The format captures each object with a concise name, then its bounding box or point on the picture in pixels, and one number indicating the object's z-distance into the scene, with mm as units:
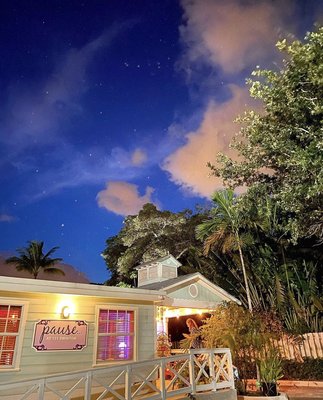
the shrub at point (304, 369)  9047
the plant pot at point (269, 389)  6670
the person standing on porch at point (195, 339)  8988
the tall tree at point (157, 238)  20859
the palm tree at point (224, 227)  12875
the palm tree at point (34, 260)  29500
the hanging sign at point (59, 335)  6742
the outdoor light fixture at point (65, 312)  7172
